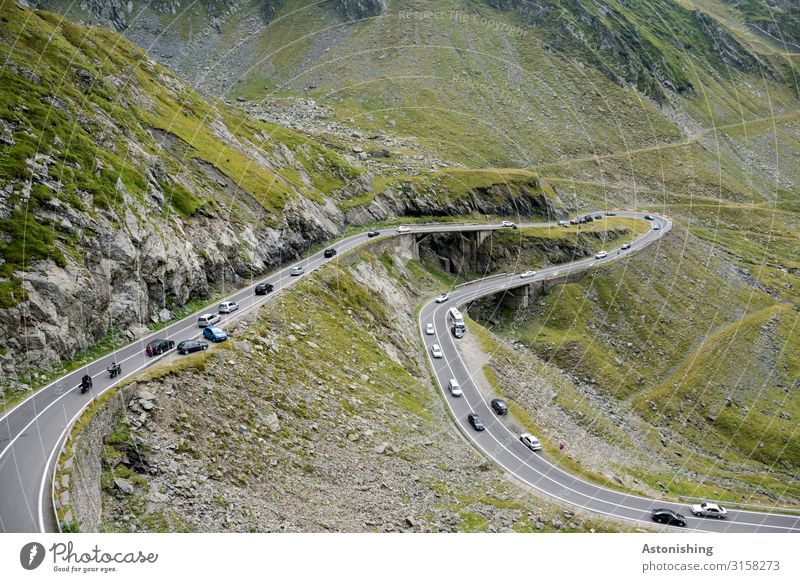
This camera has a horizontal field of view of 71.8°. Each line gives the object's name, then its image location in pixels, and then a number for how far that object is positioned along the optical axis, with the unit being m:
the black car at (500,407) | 72.31
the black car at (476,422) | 67.75
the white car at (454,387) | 75.31
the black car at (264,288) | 71.88
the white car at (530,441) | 66.75
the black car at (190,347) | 50.62
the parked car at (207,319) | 59.41
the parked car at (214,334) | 54.15
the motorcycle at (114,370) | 45.97
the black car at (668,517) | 58.53
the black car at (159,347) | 50.59
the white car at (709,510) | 63.91
